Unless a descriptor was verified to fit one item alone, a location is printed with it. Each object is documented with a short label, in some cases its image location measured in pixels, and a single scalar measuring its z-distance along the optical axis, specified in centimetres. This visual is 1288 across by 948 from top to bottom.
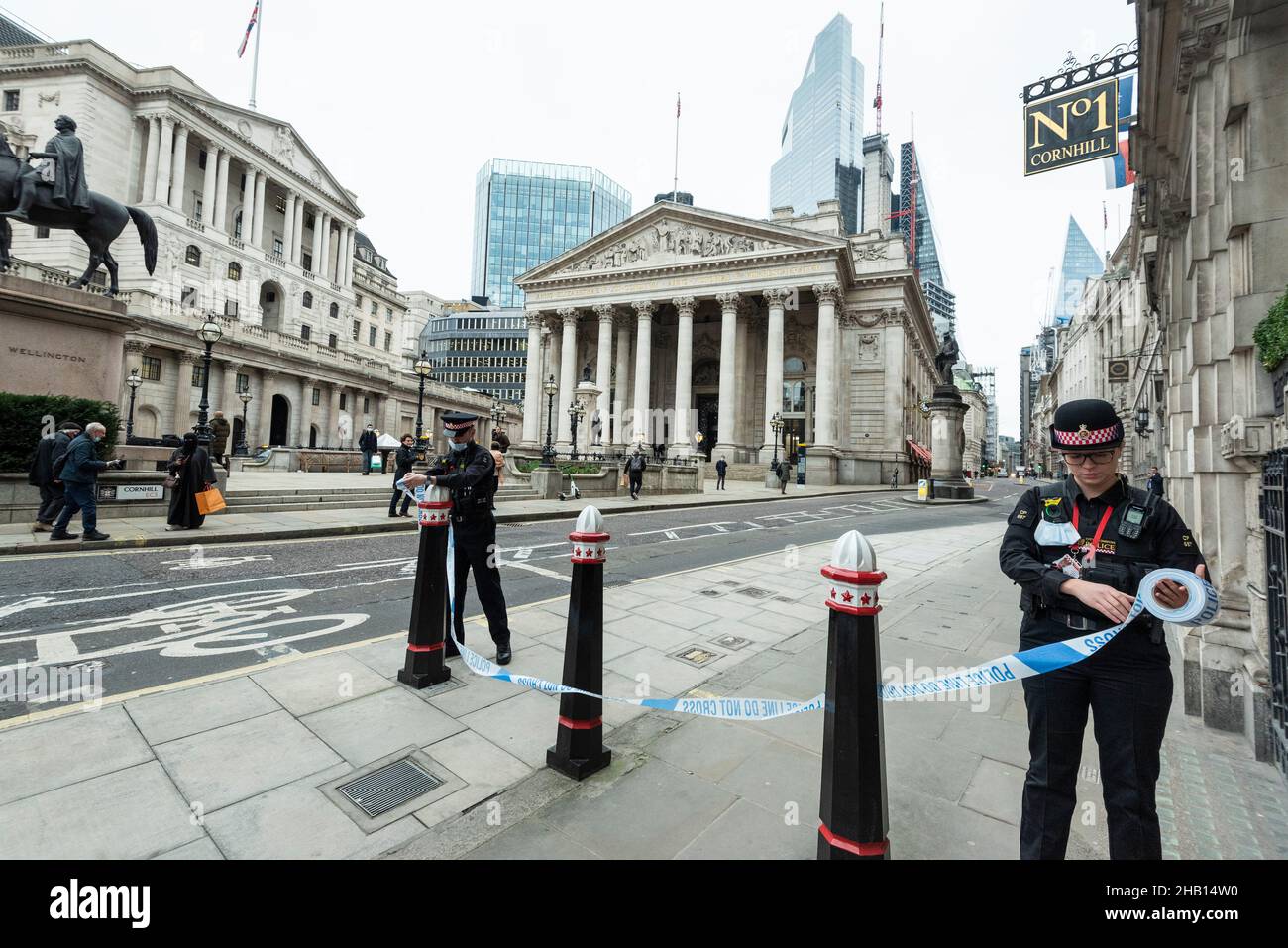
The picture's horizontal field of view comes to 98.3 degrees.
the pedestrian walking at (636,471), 2328
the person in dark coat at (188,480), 1085
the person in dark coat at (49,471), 970
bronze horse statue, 1148
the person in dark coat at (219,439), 2077
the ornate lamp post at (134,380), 2912
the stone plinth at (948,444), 2658
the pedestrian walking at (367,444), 2703
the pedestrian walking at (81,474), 909
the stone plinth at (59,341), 1114
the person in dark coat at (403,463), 1526
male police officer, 488
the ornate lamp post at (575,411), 3199
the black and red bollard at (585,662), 318
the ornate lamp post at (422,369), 2468
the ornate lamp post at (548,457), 2390
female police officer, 222
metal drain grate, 286
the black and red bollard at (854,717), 222
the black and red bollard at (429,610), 433
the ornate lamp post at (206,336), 1509
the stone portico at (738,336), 4166
